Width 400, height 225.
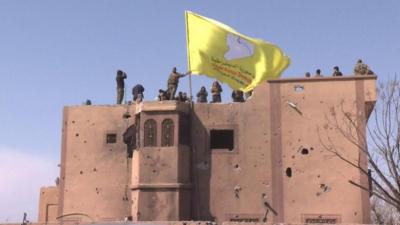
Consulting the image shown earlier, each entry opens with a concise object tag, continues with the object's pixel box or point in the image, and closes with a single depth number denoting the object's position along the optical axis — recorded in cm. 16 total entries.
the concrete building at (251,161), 2397
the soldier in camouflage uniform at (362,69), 2491
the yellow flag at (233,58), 2381
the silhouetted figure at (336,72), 2472
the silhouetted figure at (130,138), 2566
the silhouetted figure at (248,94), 2531
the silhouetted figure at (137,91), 2647
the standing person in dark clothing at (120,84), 2695
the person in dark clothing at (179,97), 2573
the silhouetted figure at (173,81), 2580
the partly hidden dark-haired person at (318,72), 2502
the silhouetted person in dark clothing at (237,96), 2580
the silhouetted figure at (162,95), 2534
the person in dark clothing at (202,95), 2641
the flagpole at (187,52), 2392
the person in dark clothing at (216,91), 2628
